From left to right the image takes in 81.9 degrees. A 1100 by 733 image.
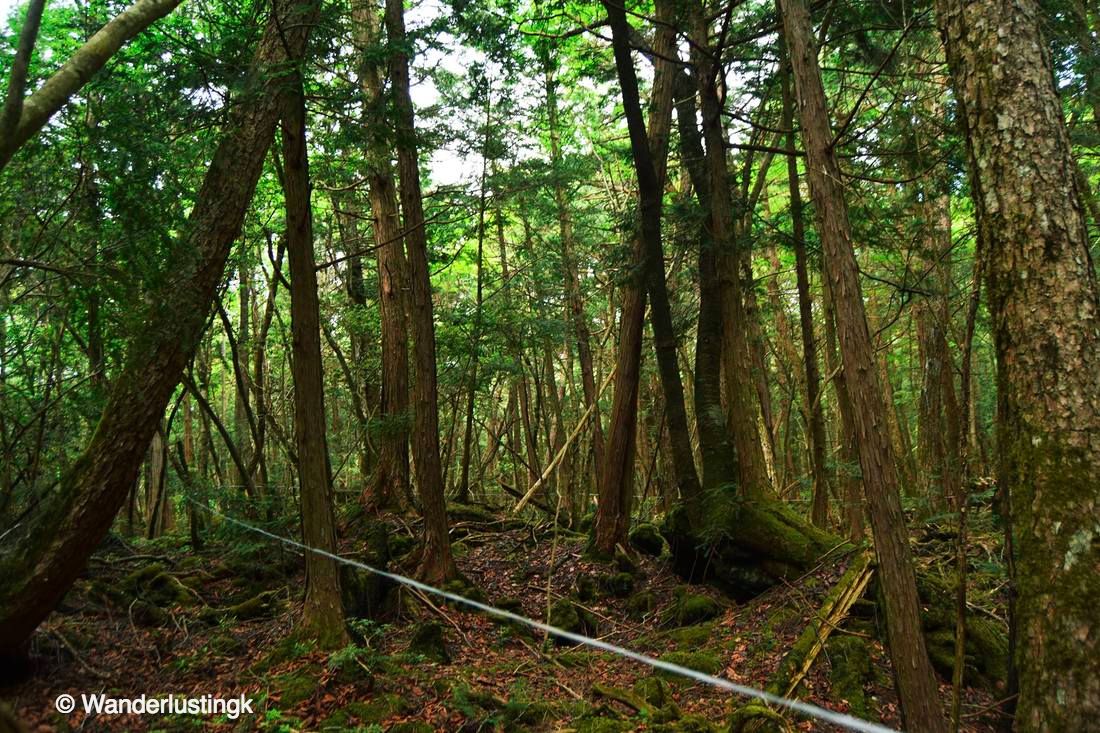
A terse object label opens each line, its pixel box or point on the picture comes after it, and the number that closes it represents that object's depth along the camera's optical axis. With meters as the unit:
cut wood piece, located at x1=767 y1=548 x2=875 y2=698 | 5.30
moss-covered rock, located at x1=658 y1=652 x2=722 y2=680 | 6.15
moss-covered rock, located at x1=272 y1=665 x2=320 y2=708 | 5.00
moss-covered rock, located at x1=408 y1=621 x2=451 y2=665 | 6.47
